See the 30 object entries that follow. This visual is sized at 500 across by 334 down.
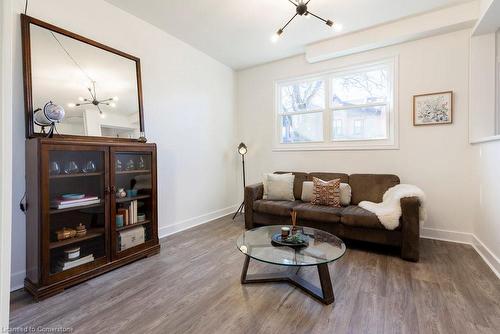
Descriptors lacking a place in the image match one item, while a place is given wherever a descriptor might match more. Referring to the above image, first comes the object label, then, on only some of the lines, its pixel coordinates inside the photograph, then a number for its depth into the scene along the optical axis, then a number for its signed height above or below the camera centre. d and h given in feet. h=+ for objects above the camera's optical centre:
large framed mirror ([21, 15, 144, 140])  6.59 +2.57
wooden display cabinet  5.98 -1.25
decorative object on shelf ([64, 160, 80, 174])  6.70 -0.08
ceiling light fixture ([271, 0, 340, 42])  7.40 +4.89
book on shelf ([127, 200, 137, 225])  8.28 -1.70
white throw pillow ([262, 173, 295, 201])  11.56 -1.16
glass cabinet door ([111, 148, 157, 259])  7.62 -1.28
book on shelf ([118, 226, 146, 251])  7.84 -2.50
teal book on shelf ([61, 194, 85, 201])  6.60 -0.89
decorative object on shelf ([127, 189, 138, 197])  8.37 -0.99
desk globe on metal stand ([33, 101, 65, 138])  6.47 +1.38
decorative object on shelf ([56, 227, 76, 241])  6.47 -1.90
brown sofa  7.92 -2.02
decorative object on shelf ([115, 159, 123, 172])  7.81 -0.01
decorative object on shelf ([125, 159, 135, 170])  8.33 -0.01
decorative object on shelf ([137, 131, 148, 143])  8.84 +1.02
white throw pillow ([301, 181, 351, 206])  10.31 -1.33
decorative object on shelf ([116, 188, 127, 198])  7.91 -0.96
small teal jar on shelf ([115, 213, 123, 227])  7.80 -1.82
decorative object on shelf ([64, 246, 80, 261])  6.57 -2.48
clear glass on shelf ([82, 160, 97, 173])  7.12 -0.06
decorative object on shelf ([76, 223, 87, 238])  6.86 -1.92
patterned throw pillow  10.17 -1.30
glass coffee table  5.69 -2.29
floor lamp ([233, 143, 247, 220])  14.08 +0.82
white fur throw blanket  8.00 -1.62
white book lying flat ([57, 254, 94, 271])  6.40 -2.75
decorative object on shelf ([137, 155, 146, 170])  8.66 +0.06
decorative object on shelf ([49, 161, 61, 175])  6.24 -0.07
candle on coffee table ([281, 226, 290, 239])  6.65 -1.98
